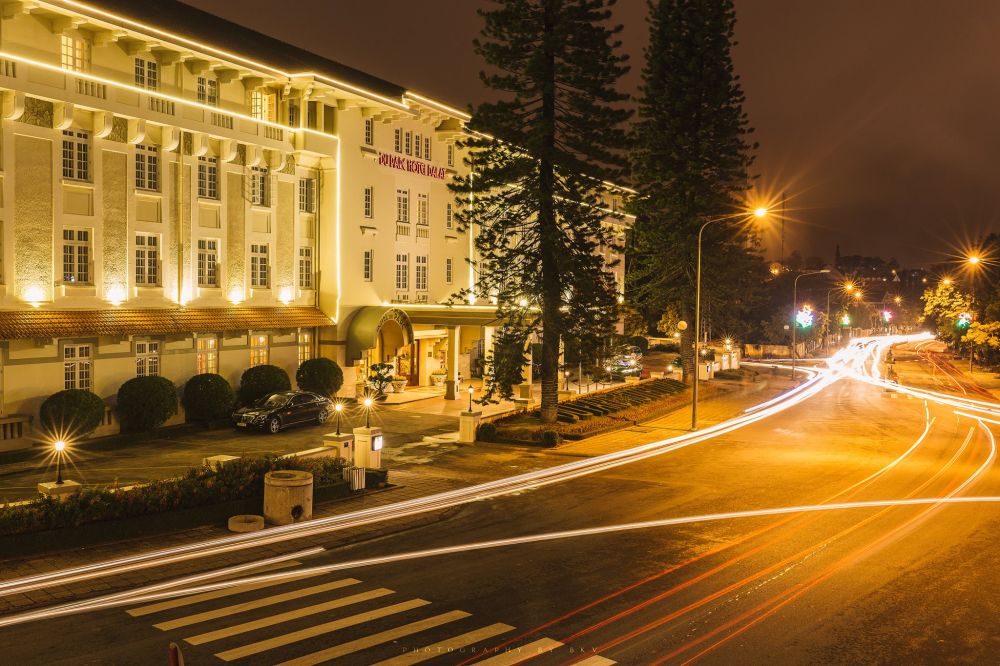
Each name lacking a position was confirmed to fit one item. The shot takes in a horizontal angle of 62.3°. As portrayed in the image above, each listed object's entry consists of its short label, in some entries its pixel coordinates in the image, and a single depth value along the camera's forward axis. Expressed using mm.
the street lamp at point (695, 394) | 32562
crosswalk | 10125
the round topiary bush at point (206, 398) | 29703
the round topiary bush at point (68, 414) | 25172
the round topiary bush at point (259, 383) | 32188
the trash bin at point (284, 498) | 17188
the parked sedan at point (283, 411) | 29461
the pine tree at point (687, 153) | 48312
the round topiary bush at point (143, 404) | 27612
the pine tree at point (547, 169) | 31766
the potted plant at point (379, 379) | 38500
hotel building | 25766
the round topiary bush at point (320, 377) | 34750
